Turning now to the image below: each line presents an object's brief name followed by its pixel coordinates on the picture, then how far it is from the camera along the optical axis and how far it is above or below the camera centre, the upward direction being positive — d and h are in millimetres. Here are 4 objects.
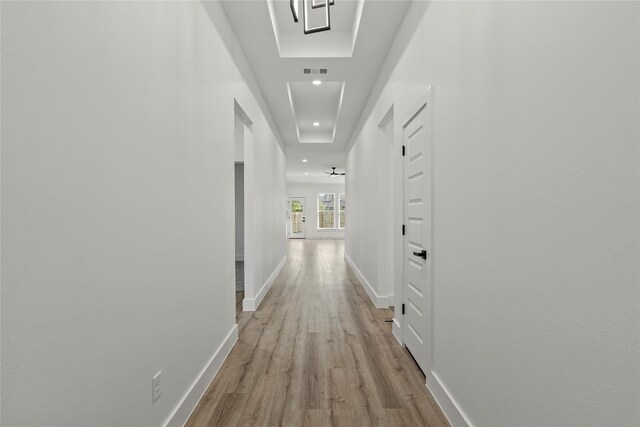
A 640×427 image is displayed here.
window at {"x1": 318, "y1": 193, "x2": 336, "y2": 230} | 15797 +48
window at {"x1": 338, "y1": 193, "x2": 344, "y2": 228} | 15820 +1
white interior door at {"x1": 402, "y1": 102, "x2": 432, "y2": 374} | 2311 -209
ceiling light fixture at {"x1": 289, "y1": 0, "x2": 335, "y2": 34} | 1526 +975
